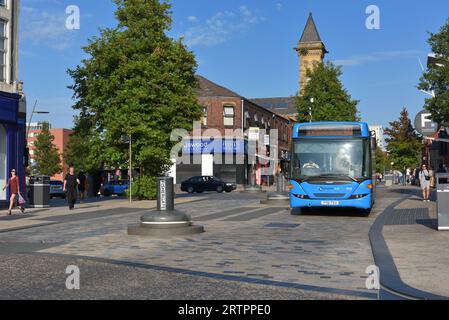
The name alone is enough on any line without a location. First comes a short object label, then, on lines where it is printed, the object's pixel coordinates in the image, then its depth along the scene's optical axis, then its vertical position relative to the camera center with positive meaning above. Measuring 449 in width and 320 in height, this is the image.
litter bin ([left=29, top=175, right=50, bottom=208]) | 24.52 -0.69
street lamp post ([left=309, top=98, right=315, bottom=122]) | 54.32 +6.80
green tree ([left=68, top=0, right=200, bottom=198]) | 27.34 +4.37
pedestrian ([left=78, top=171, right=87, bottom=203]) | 31.77 -0.50
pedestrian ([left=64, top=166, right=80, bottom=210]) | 22.78 -0.45
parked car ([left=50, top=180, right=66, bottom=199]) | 42.47 -0.97
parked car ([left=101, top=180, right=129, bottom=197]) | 43.47 -0.93
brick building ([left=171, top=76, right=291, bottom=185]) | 58.22 +4.00
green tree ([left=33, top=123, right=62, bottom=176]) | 94.56 +3.59
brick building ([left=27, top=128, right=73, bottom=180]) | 138.50 +9.64
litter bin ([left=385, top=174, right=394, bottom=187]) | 62.92 -0.65
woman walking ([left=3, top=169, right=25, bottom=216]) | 20.86 -0.38
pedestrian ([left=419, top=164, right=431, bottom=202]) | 23.92 -0.21
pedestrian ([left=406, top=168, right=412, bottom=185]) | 77.19 -0.12
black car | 47.17 -0.78
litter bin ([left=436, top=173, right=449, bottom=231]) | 12.99 -0.74
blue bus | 17.31 +0.27
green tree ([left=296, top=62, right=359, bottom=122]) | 53.91 +7.46
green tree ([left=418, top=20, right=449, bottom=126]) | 24.55 +4.21
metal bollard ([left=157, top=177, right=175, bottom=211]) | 12.64 -0.41
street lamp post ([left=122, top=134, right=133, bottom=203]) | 25.85 +1.65
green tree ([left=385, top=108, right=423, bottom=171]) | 73.06 +3.87
